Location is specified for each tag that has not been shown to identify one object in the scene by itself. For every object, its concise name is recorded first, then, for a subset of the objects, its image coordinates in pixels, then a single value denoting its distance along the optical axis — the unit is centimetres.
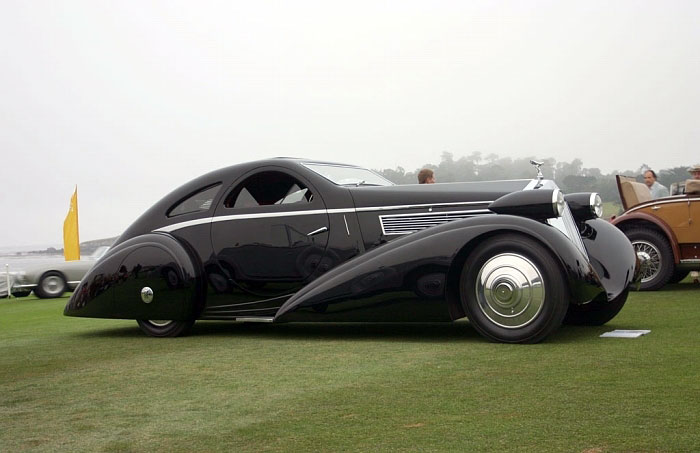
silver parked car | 1720
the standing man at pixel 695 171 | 1148
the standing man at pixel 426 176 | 780
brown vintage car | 1029
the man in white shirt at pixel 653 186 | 1247
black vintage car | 537
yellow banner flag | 2153
